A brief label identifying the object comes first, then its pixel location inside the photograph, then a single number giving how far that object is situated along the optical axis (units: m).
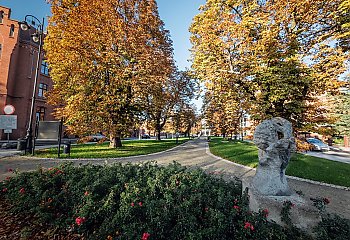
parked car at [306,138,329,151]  20.69
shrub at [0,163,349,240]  2.62
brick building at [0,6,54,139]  21.11
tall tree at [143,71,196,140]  25.56
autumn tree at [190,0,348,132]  7.67
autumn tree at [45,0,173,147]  10.95
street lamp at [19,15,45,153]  11.05
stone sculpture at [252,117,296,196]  3.41
